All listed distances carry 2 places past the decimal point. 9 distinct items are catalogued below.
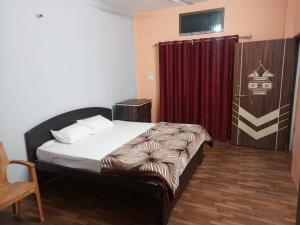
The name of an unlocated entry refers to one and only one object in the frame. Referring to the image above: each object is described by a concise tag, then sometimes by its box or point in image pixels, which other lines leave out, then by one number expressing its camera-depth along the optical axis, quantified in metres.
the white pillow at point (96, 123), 3.39
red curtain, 4.25
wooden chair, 1.97
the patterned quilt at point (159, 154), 2.15
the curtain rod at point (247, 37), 4.05
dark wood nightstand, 4.34
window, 4.25
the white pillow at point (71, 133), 2.92
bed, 2.14
